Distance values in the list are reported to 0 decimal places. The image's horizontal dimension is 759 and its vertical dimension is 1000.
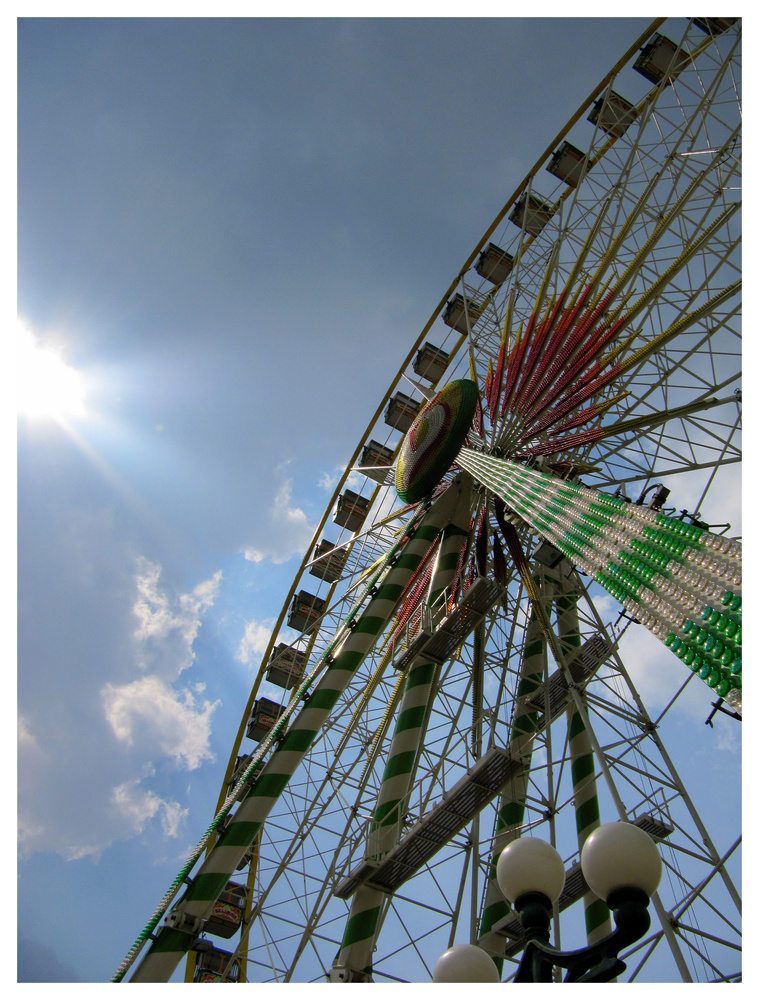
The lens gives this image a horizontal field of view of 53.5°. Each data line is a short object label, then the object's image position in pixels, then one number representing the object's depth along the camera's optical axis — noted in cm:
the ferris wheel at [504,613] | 873
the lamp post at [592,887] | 354
